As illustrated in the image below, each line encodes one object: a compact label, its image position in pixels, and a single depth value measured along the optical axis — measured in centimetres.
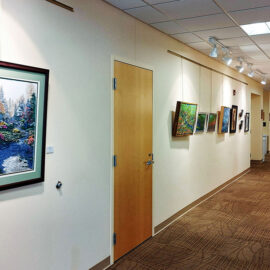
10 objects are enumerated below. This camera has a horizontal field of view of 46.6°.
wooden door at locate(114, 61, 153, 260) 353
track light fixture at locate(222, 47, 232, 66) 526
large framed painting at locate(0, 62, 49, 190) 222
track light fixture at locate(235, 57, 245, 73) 612
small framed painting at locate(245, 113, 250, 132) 892
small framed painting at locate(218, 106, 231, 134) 664
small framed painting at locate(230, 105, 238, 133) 745
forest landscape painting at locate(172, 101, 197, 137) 468
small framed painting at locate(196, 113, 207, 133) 560
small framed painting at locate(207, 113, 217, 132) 611
